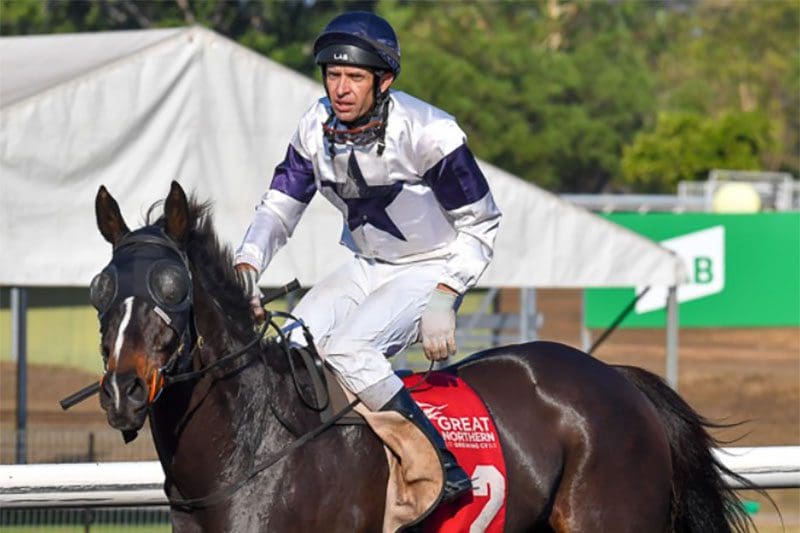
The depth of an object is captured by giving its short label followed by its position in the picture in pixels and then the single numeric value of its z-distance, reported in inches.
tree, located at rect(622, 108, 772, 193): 3235.7
